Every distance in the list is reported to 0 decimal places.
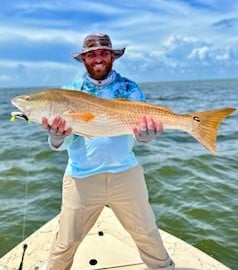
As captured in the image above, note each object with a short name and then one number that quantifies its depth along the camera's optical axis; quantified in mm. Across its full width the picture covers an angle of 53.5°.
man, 2147
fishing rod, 2687
